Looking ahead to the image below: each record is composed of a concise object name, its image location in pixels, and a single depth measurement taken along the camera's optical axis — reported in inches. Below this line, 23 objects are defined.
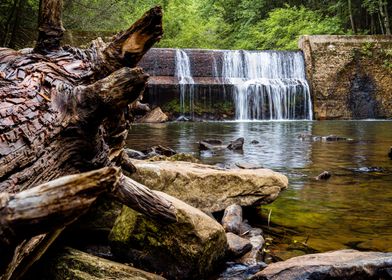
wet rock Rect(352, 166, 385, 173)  261.7
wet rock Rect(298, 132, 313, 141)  471.8
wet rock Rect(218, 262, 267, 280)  109.4
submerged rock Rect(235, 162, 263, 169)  224.2
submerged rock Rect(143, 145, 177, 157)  306.4
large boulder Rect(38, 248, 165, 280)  93.6
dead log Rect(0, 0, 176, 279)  75.9
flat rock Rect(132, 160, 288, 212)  148.9
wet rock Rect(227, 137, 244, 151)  378.9
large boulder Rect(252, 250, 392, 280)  98.0
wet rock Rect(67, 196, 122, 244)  122.0
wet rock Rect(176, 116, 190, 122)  797.7
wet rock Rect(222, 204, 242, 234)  134.9
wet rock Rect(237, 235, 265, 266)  118.1
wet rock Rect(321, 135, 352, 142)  452.8
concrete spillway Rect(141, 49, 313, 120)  802.8
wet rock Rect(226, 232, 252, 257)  119.7
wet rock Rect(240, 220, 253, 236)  137.4
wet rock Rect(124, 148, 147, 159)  270.7
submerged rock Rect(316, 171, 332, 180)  238.8
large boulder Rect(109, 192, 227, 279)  106.3
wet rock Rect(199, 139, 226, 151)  369.9
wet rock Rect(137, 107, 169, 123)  758.5
